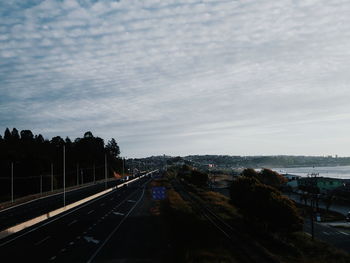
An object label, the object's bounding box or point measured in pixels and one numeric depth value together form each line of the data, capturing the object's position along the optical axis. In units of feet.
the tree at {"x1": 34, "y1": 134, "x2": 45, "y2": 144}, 582.02
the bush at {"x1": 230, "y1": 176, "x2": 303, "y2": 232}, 129.59
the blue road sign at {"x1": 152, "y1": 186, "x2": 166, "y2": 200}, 196.25
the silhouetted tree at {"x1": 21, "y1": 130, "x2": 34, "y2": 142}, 590.06
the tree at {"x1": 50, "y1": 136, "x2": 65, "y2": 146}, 603.02
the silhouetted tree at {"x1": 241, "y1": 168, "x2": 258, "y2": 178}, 422.57
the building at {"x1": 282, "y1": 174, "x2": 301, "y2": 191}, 497.05
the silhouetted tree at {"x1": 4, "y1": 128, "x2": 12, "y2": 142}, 548.72
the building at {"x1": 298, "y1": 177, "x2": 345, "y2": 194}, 436.02
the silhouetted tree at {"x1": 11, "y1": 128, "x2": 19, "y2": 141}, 554.95
